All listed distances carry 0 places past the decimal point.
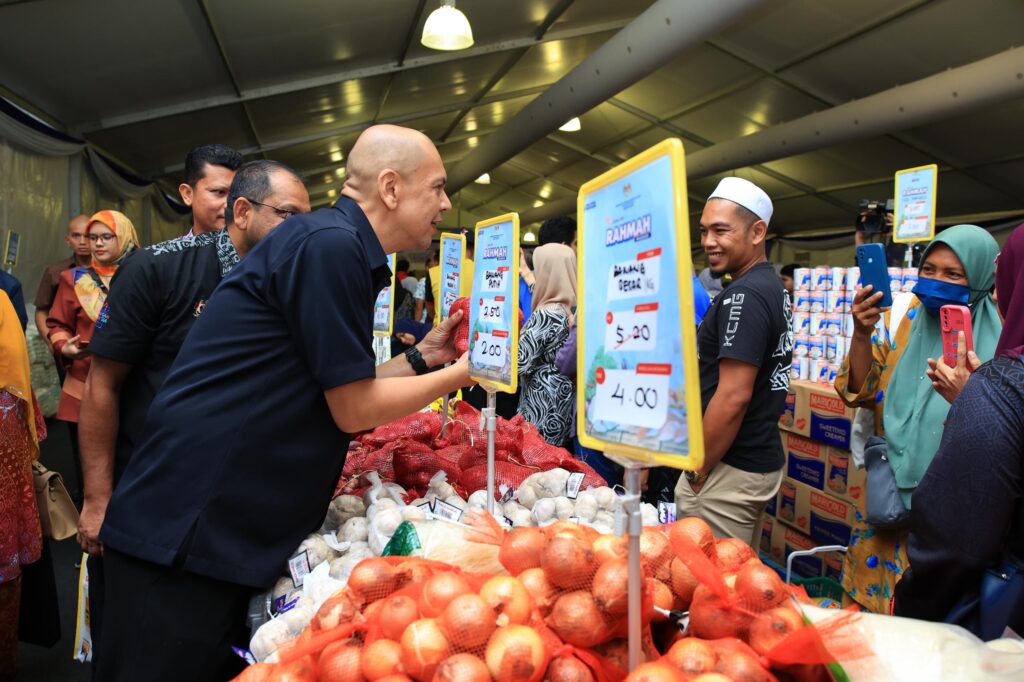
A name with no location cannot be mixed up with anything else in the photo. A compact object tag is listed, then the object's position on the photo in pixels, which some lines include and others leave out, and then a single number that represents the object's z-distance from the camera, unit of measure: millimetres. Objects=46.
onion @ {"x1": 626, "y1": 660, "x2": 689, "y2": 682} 782
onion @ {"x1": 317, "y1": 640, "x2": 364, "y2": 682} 912
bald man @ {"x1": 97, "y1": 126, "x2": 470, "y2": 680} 1270
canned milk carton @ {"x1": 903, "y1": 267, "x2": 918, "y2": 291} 3622
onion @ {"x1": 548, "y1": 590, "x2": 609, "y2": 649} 893
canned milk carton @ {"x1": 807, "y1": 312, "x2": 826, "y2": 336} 4035
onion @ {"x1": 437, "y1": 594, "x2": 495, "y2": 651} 877
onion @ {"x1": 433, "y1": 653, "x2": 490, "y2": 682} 818
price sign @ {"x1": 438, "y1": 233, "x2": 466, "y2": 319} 2817
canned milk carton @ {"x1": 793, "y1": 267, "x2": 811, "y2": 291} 4141
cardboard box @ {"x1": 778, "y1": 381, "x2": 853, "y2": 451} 3678
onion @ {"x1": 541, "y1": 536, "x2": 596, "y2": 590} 945
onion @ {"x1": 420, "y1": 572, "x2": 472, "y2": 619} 937
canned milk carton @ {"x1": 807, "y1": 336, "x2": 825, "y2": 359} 4113
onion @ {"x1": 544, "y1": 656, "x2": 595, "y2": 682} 847
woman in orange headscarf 3449
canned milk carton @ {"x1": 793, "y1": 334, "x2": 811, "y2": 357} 4230
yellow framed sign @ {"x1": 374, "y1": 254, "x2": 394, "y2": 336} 4246
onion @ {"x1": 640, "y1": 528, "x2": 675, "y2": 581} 1079
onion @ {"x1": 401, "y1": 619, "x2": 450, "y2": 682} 869
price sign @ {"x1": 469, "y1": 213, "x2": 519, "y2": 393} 1555
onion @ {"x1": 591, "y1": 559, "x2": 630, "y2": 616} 893
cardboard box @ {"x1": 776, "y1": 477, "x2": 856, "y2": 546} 3666
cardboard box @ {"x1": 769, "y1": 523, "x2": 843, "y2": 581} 3691
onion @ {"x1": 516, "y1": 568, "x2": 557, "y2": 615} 960
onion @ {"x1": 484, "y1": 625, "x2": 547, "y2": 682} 825
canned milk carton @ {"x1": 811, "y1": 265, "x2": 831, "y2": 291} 3967
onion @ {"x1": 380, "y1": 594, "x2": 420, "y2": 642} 940
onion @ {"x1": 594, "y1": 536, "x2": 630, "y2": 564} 985
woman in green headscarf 2283
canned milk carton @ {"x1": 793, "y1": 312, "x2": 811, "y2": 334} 4172
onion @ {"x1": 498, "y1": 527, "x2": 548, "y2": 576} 1060
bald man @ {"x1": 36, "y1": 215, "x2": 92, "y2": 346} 4316
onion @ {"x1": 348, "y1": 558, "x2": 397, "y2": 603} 1064
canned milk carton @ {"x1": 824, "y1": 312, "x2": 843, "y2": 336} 3941
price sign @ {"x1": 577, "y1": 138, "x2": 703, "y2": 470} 822
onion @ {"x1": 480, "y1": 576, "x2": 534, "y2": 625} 912
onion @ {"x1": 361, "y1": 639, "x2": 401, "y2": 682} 896
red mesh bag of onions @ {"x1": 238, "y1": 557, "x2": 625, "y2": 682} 840
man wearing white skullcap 2150
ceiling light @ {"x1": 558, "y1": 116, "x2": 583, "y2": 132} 10976
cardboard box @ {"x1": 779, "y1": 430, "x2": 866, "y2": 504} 3611
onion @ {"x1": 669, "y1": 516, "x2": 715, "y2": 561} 1068
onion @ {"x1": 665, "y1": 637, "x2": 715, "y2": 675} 841
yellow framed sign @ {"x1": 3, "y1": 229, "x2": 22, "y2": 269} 5973
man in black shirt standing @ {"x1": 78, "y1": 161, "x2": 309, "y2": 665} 1930
